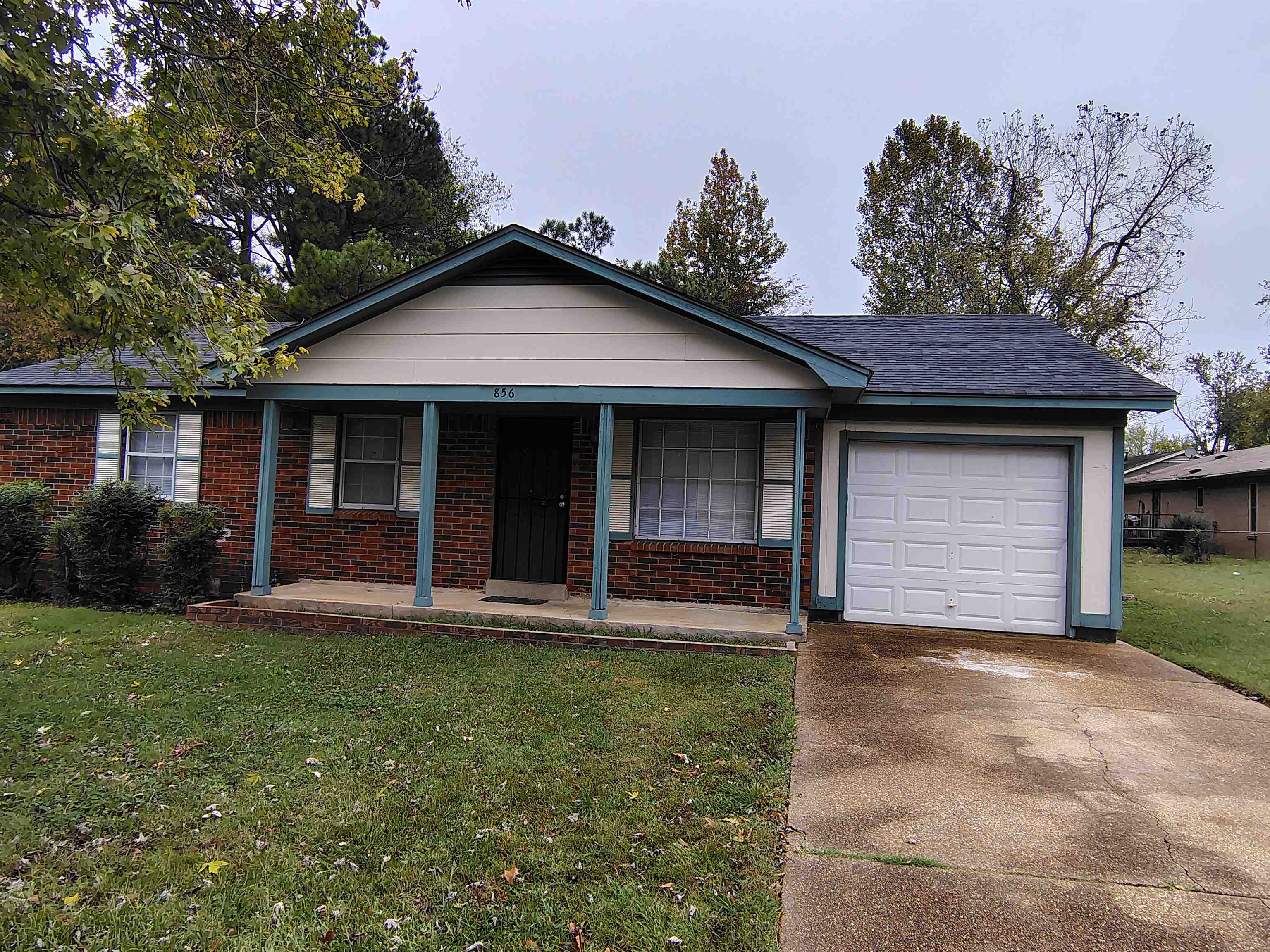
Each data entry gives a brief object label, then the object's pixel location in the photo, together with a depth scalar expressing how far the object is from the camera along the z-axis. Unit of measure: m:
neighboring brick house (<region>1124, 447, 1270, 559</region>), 21.44
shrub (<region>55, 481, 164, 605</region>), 8.41
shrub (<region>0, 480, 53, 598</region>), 9.00
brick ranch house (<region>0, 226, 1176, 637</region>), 7.50
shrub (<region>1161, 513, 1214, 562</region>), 19.88
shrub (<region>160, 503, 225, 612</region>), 8.30
